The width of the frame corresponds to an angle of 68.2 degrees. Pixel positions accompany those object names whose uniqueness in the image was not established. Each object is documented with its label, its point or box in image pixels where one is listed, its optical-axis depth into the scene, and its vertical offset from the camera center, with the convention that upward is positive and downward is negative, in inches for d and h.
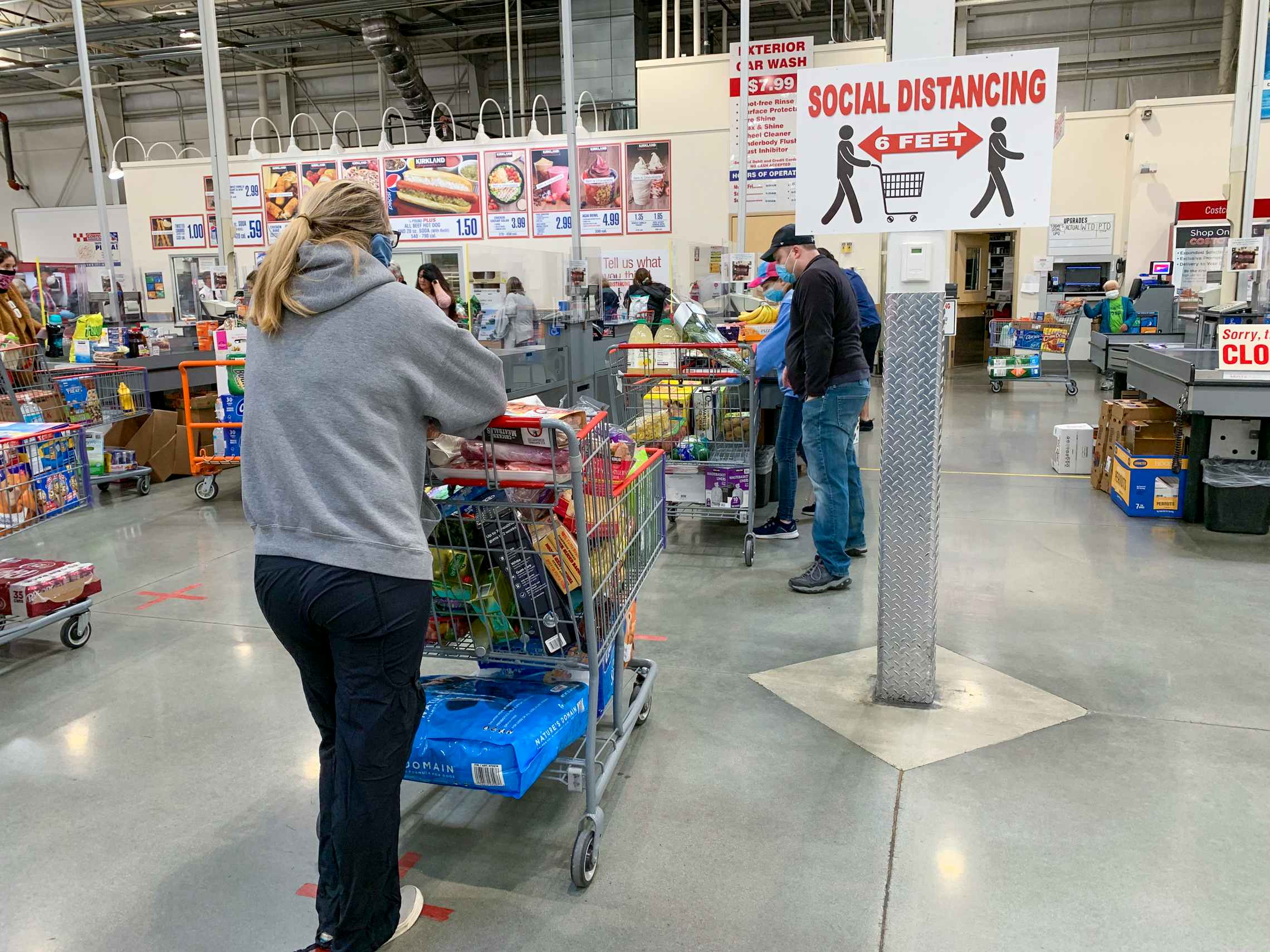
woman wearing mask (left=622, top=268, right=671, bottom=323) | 379.2 +4.2
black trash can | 210.1 -45.3
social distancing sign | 111.9 +18.6
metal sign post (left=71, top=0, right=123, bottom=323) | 349.4 +63.0
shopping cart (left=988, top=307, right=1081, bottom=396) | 489.1 -27.5
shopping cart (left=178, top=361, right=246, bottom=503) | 259.4 -41.7
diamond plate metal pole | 121.0 -25.6
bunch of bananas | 263.7 -4.3
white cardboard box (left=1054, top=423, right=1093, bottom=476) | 281.9 -46.6
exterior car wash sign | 476.1 +91.5
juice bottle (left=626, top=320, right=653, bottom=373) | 206.1 -13.1
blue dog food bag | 85.2 -39.8
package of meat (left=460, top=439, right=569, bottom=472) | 84.5 -13.4
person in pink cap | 201.9 -26.5
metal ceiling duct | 601.0 +160.6
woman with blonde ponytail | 68.4 -11.5
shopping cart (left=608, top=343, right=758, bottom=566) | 203.3 -26.4
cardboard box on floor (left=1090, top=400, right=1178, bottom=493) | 230.4 -33.6
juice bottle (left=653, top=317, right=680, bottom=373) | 203.6 -12.9
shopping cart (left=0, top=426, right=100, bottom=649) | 139.6 -26.8
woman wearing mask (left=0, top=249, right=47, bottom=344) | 251.6 +0.0
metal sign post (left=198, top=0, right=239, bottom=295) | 289.0 +54.4
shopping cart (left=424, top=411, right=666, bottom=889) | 84.7 -25.9
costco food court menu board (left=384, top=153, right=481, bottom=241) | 533.3 +62.0
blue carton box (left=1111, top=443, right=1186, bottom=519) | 227.6 -46.7
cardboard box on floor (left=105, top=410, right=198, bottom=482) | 293.7 -40.1
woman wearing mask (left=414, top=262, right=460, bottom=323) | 233.1 +4.6
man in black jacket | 168.2 -14.9
